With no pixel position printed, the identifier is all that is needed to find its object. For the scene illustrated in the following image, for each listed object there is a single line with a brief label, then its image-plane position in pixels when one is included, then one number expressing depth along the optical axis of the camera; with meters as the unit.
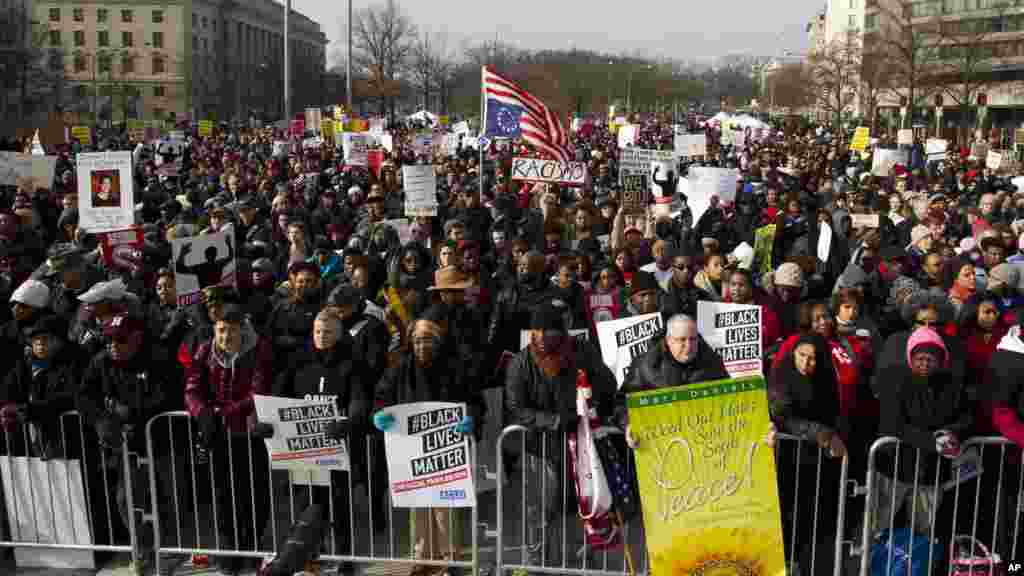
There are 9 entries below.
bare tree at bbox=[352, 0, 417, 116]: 59.62
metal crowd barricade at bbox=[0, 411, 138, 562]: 5.75
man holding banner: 5.23
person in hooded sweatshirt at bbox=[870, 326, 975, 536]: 5.09
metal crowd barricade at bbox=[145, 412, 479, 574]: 5.71
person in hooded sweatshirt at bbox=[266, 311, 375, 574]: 5.41
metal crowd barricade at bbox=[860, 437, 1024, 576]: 5.24
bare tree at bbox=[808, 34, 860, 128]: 54.41
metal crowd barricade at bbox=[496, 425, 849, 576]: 5.45
